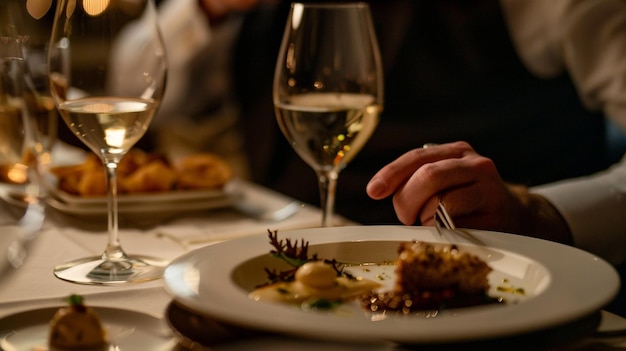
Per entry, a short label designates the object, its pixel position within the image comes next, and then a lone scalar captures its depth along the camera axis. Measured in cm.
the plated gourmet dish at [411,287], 82
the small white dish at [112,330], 81
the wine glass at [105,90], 95
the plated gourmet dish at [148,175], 118
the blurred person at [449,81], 160
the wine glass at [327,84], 103
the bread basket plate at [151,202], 115
